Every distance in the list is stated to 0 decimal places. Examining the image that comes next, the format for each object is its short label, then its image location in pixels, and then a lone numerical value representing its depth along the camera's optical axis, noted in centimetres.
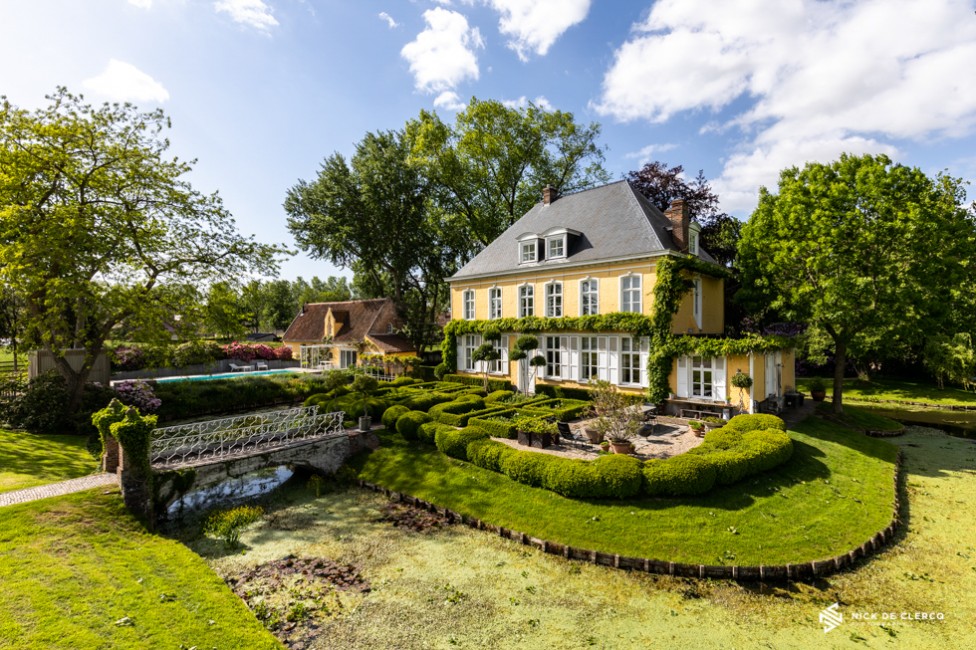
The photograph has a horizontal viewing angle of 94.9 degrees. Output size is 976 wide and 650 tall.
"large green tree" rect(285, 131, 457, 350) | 3712
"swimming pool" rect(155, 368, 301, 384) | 3684
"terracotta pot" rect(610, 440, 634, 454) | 1421
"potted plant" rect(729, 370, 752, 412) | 1805
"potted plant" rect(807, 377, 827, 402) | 2406
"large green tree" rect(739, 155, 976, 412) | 1864
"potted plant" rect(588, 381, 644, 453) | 1429
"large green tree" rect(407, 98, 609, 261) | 3484
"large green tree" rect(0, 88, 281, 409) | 1634
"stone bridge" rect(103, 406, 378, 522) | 1127
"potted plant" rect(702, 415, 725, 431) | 1734
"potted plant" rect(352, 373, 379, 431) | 1748
